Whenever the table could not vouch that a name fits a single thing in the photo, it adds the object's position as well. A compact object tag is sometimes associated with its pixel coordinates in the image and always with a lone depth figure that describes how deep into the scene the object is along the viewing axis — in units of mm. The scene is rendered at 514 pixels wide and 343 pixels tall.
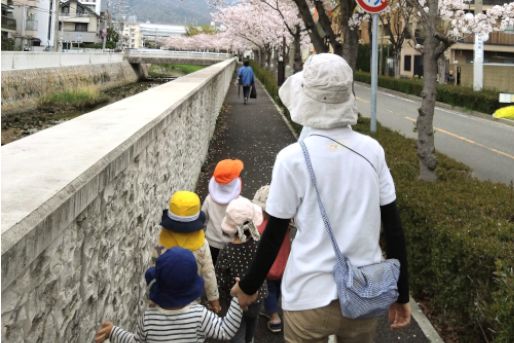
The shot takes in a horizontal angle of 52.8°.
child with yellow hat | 3346
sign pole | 7660
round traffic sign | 7051
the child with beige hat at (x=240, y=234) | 3898
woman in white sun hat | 2031
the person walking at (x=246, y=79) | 21125
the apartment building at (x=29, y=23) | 45700
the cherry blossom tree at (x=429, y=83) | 6402
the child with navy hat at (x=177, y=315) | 2428
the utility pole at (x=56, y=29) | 38688
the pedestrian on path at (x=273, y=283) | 3869
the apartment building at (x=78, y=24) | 75562
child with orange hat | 4438
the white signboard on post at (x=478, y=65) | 22750
